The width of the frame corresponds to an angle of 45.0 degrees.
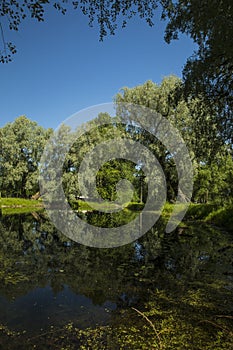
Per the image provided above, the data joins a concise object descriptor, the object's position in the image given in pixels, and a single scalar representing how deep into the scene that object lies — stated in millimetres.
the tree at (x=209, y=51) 7883
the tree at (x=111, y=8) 7066
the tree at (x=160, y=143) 33750
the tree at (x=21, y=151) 53812
